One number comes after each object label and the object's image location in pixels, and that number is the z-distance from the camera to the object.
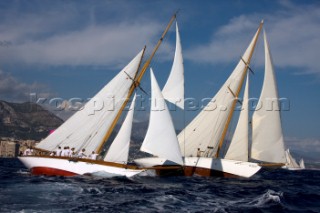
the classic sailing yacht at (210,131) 45.78
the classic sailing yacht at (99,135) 35.00
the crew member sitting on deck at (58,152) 36.91
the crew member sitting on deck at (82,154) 36.35
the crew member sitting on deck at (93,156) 37.38
